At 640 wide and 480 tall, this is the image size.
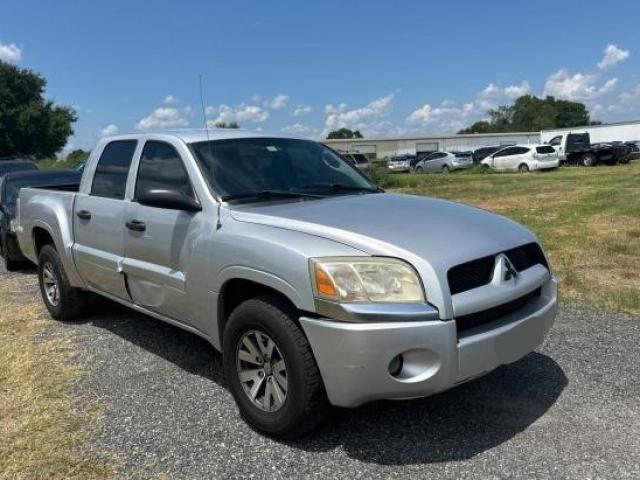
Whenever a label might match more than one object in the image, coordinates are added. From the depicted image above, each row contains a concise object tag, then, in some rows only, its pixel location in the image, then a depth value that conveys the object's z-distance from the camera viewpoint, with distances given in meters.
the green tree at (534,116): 114.38
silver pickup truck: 3.03
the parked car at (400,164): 44.69
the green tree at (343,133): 114.33
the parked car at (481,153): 43.67
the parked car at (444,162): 38.59
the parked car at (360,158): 30.17
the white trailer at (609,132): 51.44
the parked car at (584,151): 34.25
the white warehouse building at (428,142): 70.12
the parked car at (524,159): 32.41
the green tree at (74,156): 49.39
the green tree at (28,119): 52.94
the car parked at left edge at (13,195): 9.34
